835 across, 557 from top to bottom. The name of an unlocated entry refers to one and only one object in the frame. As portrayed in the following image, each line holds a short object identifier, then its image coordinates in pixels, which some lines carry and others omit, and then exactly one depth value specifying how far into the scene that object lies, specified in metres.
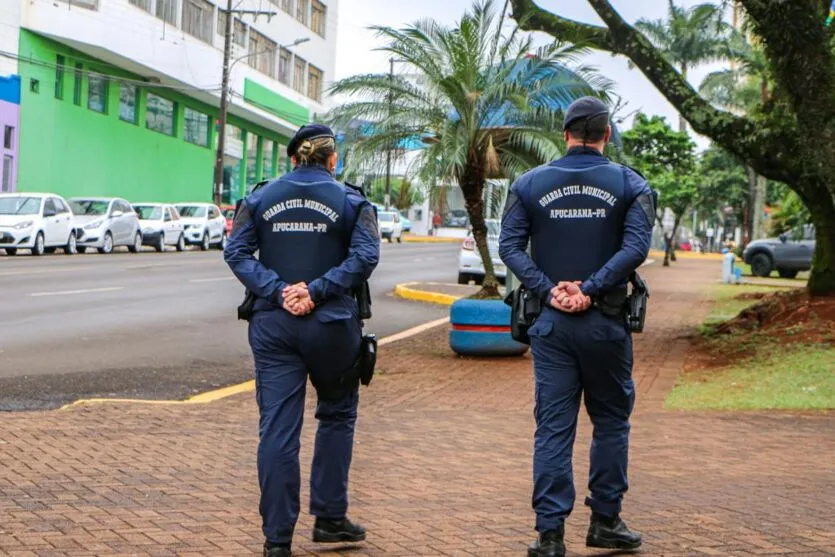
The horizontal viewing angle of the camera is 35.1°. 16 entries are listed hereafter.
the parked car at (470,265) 28.55
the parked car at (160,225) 41.38
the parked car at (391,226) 62.71
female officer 5.29
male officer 5.38
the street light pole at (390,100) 17.39
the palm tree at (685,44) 57.95
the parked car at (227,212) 48.74
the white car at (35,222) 32.31
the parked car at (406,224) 88.20
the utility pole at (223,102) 50.00
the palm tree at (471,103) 16.89
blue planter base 14.59
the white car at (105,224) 36.44
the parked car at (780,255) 38.91
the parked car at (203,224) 44.34
